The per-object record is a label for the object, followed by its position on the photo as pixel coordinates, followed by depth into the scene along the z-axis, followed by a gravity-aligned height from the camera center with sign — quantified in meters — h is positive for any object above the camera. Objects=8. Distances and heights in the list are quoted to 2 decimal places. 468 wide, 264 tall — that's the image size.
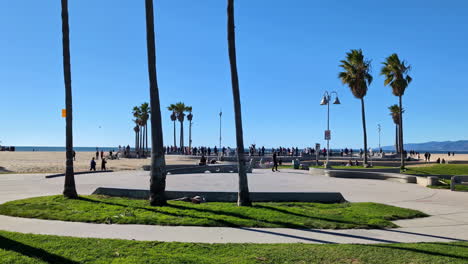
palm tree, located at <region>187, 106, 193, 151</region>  96.28 +7.50
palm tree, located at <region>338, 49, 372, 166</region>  40.94 +7.10
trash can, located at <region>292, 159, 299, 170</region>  35.22 -2.03
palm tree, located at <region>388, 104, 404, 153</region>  88.06 +6.01
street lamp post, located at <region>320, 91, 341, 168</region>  33.25 +3.42
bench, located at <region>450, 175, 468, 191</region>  19.22 -2.17
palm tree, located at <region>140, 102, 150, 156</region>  87.88 +7.35
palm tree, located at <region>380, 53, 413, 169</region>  38.59 +6.89
